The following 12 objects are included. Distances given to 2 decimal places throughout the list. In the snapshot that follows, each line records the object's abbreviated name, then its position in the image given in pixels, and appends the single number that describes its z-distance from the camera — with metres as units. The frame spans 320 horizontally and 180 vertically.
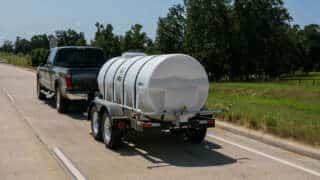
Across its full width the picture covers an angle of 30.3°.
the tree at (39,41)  133.77
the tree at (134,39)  68.81
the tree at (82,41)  68.29
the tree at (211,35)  71.69
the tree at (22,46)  147.88
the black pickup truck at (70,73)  17.88
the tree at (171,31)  80.31
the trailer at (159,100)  11.12
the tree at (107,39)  65.12
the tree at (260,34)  72.69
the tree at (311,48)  119.50
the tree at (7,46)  168.55
